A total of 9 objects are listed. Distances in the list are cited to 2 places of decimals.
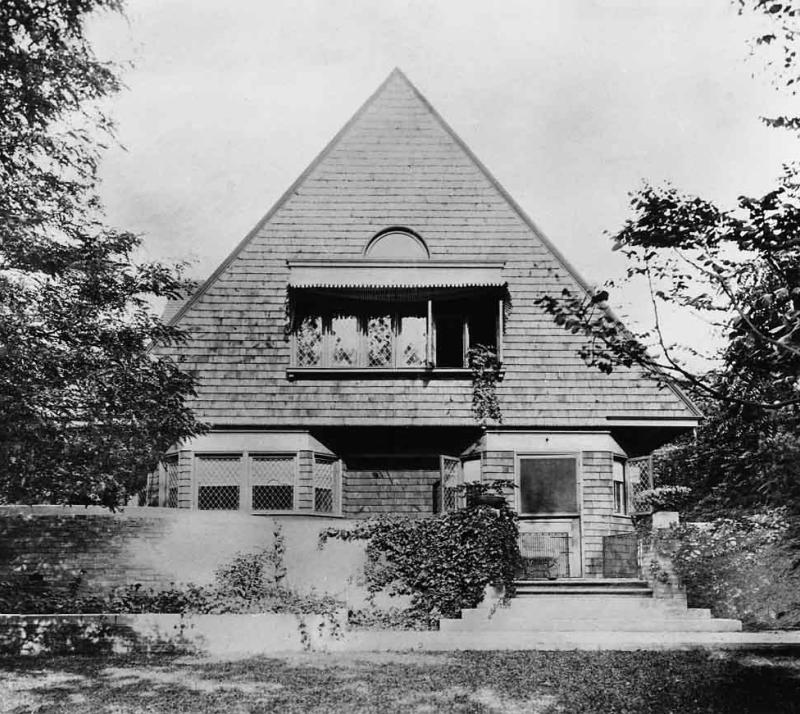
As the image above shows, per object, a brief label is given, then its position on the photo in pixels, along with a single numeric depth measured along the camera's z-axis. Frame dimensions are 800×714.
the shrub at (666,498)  20.31
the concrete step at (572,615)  14.59
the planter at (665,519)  15.88
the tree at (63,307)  10.34
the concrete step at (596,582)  15.59
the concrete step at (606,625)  14.34
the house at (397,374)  18.34
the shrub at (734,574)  15.33
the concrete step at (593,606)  14.89
